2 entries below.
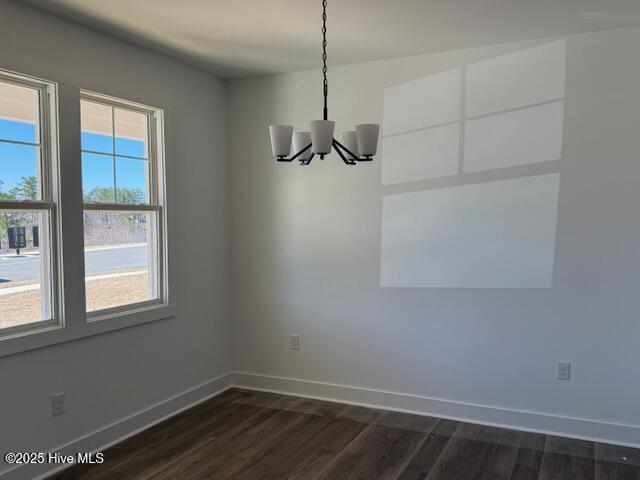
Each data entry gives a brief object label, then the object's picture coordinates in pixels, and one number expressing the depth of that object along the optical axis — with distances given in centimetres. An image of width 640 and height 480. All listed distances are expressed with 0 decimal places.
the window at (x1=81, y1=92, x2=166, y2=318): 319
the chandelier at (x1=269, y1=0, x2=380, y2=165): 214
